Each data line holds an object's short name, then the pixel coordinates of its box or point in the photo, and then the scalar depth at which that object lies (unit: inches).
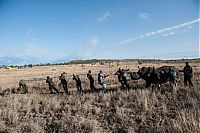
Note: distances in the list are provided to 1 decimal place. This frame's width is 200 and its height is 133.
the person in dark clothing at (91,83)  450.9
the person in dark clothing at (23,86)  520.4
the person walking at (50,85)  480.4
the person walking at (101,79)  436.4
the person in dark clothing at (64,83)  460.4
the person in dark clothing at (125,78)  417.9
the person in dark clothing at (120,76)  426.6
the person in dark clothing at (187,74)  368.9
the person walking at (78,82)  458.4
